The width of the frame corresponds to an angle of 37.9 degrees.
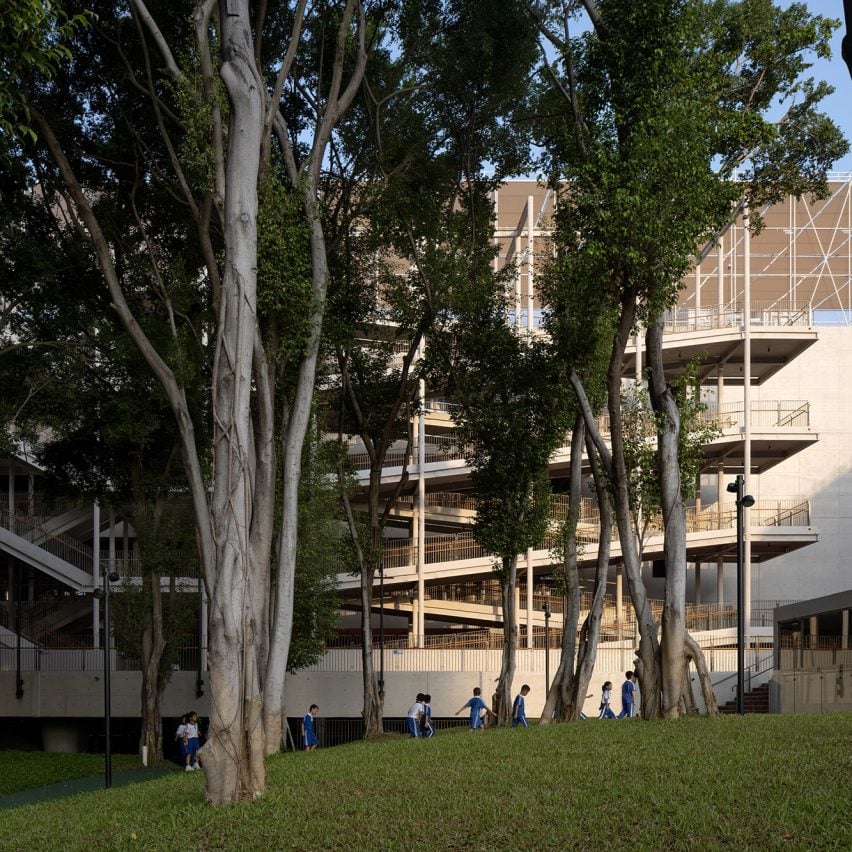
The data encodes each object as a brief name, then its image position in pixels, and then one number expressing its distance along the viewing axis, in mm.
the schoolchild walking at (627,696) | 28642
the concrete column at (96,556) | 40031
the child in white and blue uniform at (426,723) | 28141
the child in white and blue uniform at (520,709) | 26600
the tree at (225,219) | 13039
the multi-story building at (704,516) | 40219
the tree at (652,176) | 17312
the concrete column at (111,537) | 38906
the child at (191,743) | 26188
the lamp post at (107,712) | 21469
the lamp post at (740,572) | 21359
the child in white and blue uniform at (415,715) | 28078
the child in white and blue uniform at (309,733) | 27281
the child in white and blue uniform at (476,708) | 26734
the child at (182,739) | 26817
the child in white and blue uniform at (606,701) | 29359
